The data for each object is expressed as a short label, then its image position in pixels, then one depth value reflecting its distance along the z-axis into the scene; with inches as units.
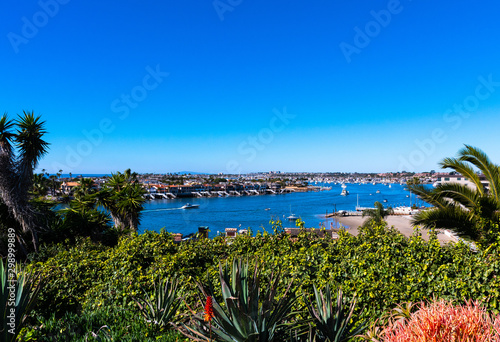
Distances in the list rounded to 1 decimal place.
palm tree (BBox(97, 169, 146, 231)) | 602.2
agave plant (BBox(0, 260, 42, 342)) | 99.0
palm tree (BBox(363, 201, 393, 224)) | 1470.7
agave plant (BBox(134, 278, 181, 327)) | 133.6
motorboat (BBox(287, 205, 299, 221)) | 2306.7
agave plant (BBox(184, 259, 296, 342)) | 100.8
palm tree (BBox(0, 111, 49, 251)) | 377.7
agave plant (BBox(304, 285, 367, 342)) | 121.0
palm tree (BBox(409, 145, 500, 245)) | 294.0
